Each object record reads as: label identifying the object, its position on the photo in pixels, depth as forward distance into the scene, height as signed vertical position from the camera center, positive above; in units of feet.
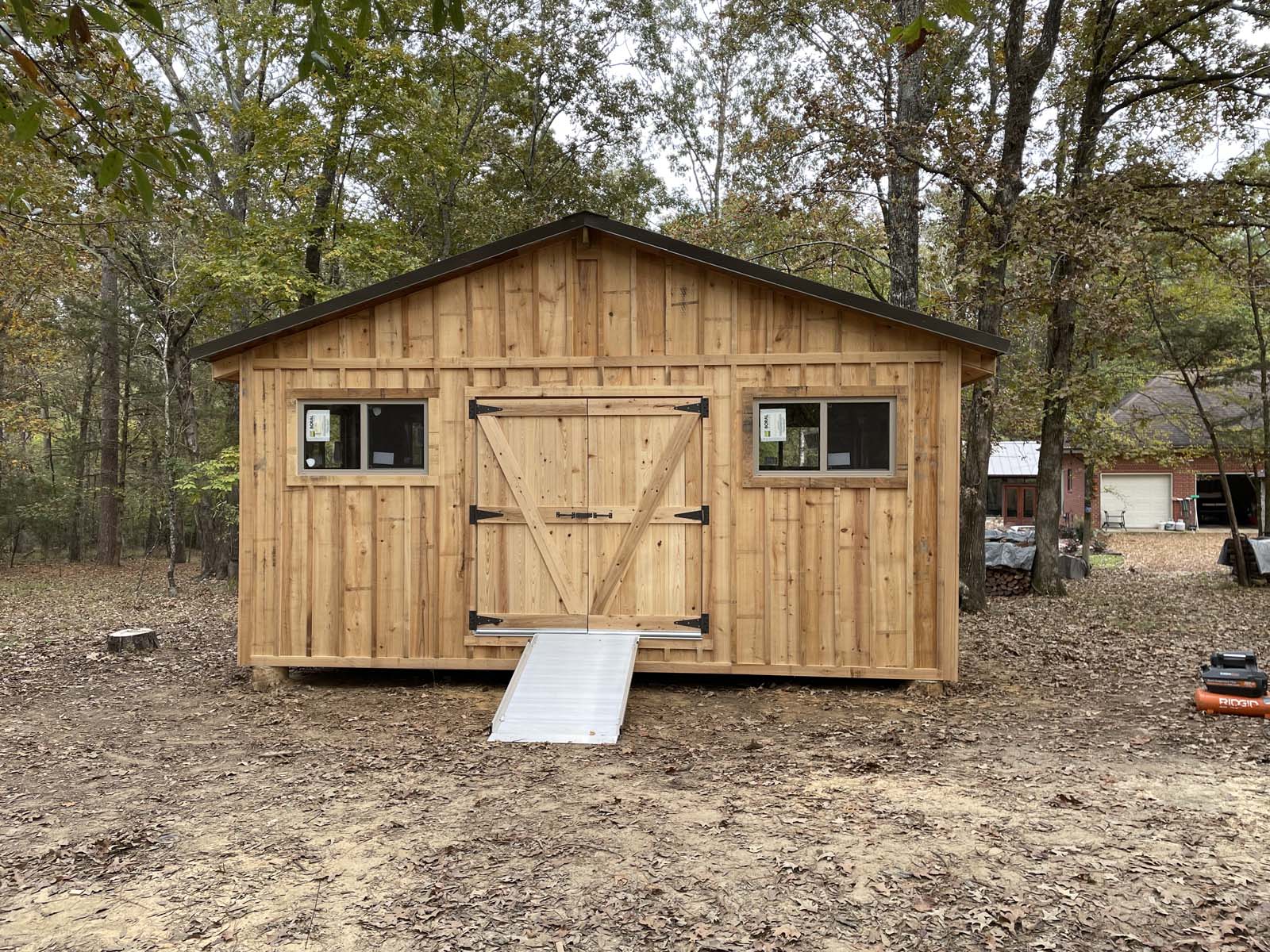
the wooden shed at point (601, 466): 22.40 +0.36
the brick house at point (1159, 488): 86.17 -0.94
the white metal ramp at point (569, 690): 19.06 -5.00
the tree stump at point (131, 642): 29.09 -5.46
